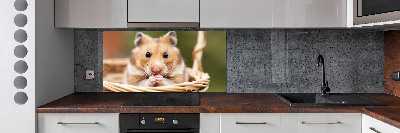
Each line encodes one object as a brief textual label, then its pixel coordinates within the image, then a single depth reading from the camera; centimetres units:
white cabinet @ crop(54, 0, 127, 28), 258
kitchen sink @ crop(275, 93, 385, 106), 272
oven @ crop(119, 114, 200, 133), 227
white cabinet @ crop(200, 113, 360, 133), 226
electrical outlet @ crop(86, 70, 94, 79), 300
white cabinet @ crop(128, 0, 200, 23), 258
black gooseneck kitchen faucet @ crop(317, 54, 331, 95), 272
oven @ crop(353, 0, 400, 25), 211
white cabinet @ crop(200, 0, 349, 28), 258
